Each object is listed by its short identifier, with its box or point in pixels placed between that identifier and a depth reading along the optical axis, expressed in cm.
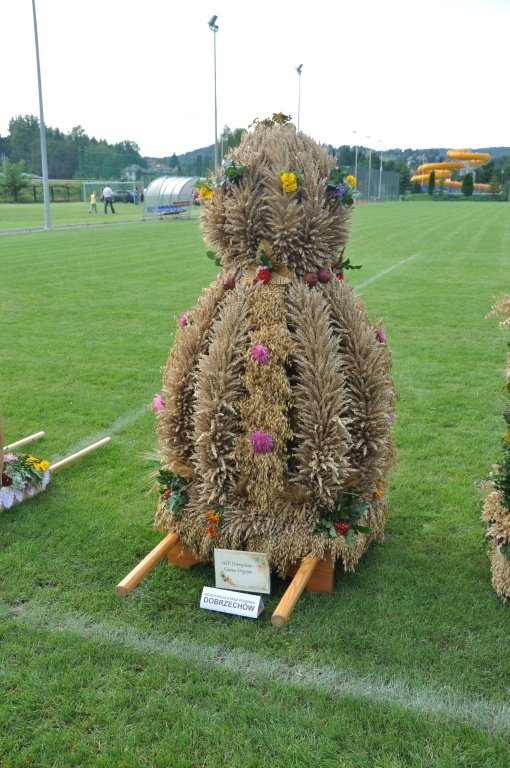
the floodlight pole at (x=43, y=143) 2535
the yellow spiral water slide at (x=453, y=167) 10974
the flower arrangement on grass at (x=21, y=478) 443
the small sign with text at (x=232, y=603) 332
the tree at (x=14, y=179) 5147
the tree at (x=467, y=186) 9169
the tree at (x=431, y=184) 9488
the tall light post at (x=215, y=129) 3828
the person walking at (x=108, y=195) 3922
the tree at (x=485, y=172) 10944
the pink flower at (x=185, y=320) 373
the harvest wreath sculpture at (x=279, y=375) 331
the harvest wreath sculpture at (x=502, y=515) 343
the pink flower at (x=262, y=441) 328
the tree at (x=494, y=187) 9412
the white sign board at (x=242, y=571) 340
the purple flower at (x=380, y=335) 370
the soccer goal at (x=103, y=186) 4984
